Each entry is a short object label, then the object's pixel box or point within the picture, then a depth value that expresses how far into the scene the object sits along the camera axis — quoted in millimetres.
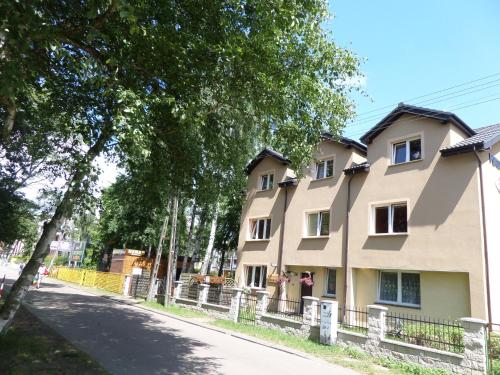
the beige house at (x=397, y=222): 14516
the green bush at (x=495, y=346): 9812
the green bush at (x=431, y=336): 10742
